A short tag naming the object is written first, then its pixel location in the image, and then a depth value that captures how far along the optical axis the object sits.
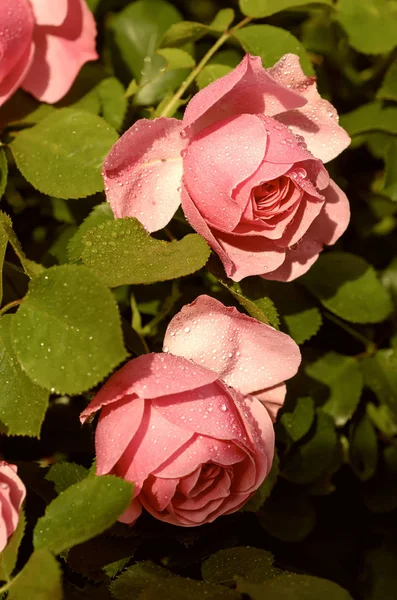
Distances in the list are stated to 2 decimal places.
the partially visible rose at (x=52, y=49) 0.67
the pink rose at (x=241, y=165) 0.56
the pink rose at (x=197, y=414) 0.53
